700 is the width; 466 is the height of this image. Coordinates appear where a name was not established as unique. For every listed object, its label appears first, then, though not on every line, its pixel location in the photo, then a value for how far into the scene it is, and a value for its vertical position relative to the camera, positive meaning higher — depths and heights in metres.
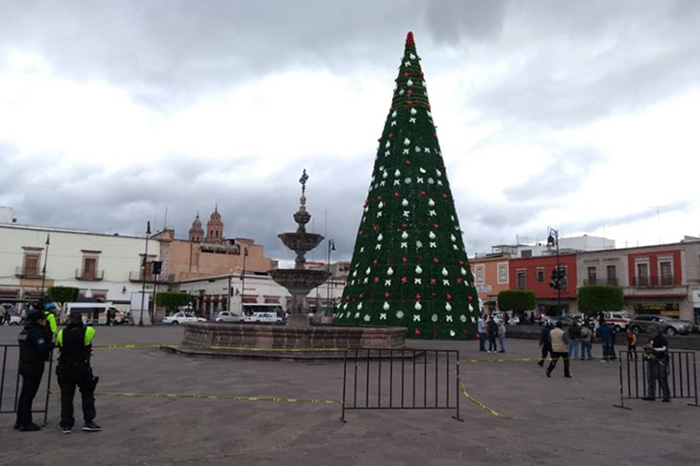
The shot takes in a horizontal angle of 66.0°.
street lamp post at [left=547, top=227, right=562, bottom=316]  29.23 +1.73
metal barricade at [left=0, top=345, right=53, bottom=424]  7.02 -1.55
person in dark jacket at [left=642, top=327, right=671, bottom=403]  8.85 -0.92
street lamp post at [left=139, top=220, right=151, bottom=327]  36.69 +0.34
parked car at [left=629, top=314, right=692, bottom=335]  28.58 -0.65
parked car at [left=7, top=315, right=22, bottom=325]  37.85 -1.68
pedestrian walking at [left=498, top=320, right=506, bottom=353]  18.41 -0.87
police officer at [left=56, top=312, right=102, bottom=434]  6.05 -0.85
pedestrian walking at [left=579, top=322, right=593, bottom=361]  16.50 -0.96
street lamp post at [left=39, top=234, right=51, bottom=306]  44.43 +3.39
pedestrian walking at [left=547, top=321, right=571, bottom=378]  11.95 -0.82
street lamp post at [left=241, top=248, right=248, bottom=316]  50.16 +1.77
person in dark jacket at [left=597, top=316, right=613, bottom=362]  16.09 -0.80
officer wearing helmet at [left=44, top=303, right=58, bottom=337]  6.90 -0.25
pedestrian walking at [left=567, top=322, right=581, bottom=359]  15.45 -0.84
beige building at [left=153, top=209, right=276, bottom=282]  58.09 +5.13
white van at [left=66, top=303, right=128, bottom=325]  37.53 -0.90
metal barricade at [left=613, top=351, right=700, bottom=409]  8.99 -1.49
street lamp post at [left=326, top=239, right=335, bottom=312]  47.61 +5.28
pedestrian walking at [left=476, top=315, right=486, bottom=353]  18.42 -0.92
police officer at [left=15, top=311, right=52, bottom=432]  6.07 -0.77
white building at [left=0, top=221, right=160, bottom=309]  47.31 +3.21
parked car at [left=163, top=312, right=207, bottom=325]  41.62 -1.40
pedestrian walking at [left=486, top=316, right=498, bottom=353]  18.30 -0.78
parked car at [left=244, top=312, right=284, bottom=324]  40.72 -1.16
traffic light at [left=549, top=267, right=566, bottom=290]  29.25 +1.82
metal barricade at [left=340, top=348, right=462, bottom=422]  7.98 -1.46
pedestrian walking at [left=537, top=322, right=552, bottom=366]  14.81 -0.90
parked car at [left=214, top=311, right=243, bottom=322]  40.64 -1.19
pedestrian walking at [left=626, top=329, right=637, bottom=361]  15.22 -0.77
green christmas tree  21.91 +2.73
